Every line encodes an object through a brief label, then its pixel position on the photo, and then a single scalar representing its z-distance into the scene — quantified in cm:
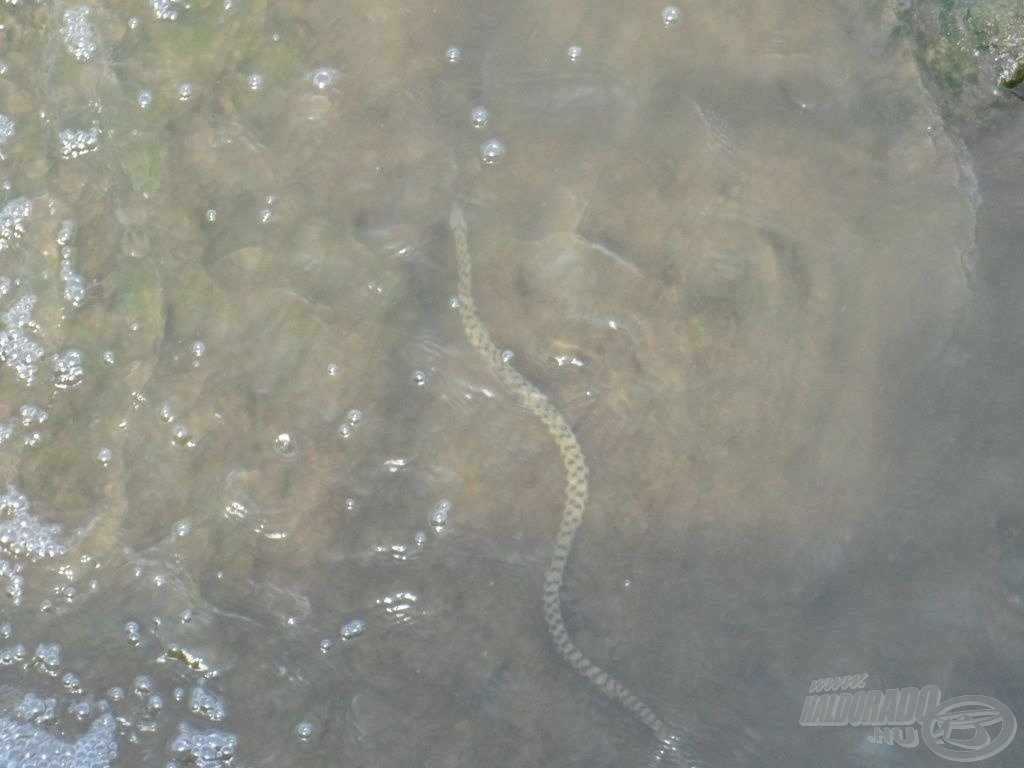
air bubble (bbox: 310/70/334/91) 470
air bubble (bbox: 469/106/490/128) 465
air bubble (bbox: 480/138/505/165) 461
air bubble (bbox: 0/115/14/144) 476
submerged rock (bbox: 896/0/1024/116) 450
